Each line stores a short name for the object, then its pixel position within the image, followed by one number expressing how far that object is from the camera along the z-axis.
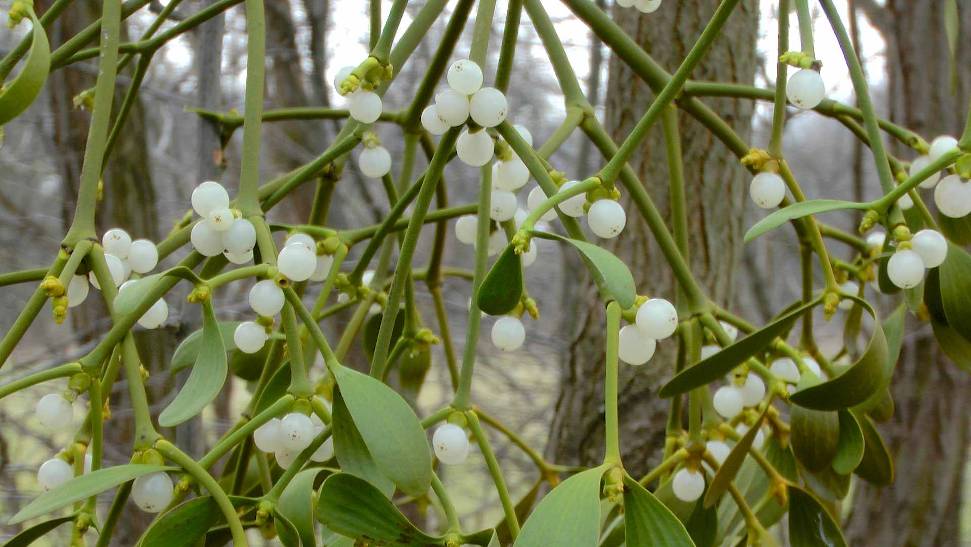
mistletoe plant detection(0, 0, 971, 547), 0.33
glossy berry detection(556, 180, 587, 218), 0.42
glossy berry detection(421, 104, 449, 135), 0.41
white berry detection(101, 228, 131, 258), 0.45
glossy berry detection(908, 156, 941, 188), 0.54
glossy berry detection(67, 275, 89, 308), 0.42
